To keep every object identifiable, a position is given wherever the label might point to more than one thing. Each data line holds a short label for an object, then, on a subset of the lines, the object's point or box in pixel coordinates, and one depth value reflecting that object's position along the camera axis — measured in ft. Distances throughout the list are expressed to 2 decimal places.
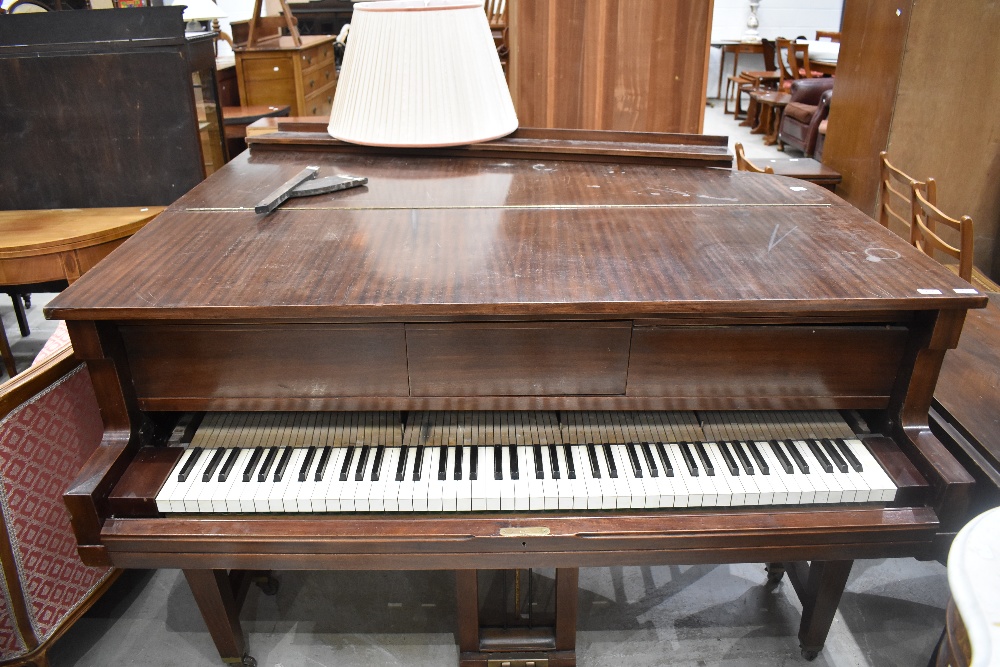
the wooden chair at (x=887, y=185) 9.57
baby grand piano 4.86
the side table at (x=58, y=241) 9.14
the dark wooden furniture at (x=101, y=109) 9.84
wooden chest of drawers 19.85
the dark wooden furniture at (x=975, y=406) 5.41
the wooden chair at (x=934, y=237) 8.32
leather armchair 23.27
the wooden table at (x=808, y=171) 13.34
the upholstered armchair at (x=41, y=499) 5.99
